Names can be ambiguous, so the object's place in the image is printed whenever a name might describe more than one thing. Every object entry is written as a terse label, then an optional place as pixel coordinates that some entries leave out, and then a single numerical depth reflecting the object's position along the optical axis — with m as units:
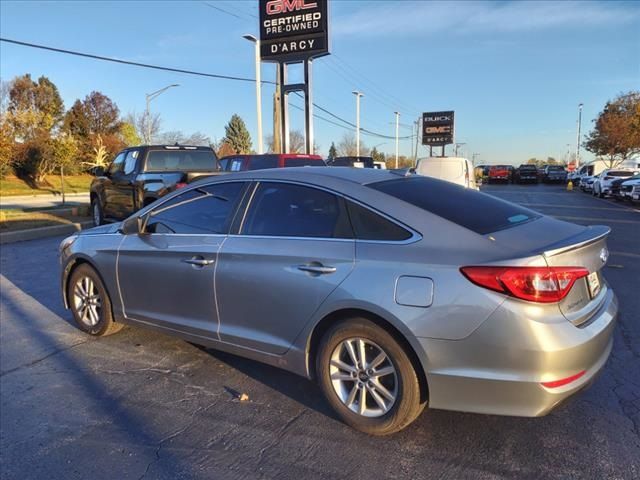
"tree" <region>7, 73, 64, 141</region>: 39.16
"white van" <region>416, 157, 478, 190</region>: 15.14
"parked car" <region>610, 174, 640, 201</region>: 21.39
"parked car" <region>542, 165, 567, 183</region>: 44.09
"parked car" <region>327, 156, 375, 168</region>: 22.11
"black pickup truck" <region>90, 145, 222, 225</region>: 10.48
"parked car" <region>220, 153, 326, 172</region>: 12.09
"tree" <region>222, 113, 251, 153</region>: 78.25
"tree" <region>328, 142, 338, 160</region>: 82.96
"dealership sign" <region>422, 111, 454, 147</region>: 50.72
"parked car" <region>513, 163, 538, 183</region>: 42.73
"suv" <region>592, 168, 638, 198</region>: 25.79
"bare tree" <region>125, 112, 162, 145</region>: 56.92
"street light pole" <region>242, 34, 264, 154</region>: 24.31
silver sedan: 2.74
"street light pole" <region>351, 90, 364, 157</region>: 51.81
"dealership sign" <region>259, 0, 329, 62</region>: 18.66
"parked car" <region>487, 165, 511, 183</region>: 43.28
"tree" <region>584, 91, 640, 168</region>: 40.94
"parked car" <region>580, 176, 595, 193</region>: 31.04
